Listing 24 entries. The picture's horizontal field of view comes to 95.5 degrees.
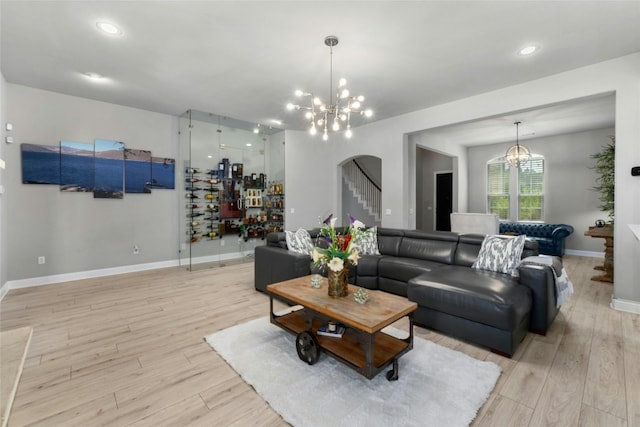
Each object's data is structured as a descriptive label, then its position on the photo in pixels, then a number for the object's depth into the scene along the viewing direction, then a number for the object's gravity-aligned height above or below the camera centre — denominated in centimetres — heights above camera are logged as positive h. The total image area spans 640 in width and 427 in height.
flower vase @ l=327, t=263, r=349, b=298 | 248 -62
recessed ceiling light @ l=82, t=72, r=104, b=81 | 396 +184
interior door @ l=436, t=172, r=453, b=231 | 928 +36
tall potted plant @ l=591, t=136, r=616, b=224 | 493 +59
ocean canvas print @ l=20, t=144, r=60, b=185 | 445 +71
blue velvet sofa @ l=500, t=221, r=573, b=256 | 663 -54
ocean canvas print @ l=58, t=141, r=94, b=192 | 477 +71
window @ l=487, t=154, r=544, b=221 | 778 +60
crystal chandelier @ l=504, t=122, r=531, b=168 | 649 +125
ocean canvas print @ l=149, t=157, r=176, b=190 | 566 +72
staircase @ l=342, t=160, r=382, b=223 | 828 +64
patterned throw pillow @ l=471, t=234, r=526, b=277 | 326 -51
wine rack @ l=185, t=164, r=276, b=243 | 600 +13
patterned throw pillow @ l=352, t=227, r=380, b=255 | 453 -57
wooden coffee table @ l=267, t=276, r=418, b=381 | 202 -93
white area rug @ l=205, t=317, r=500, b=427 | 180 -126
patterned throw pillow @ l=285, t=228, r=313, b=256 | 410 -46
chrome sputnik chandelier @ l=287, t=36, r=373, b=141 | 304 +118
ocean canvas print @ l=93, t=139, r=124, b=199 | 508 +71
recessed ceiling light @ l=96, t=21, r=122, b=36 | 281 +179
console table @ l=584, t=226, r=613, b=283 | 469 -66
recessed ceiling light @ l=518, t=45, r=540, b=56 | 323 +182
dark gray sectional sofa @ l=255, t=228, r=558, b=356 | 254 -79
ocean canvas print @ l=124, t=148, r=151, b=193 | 537 +72
